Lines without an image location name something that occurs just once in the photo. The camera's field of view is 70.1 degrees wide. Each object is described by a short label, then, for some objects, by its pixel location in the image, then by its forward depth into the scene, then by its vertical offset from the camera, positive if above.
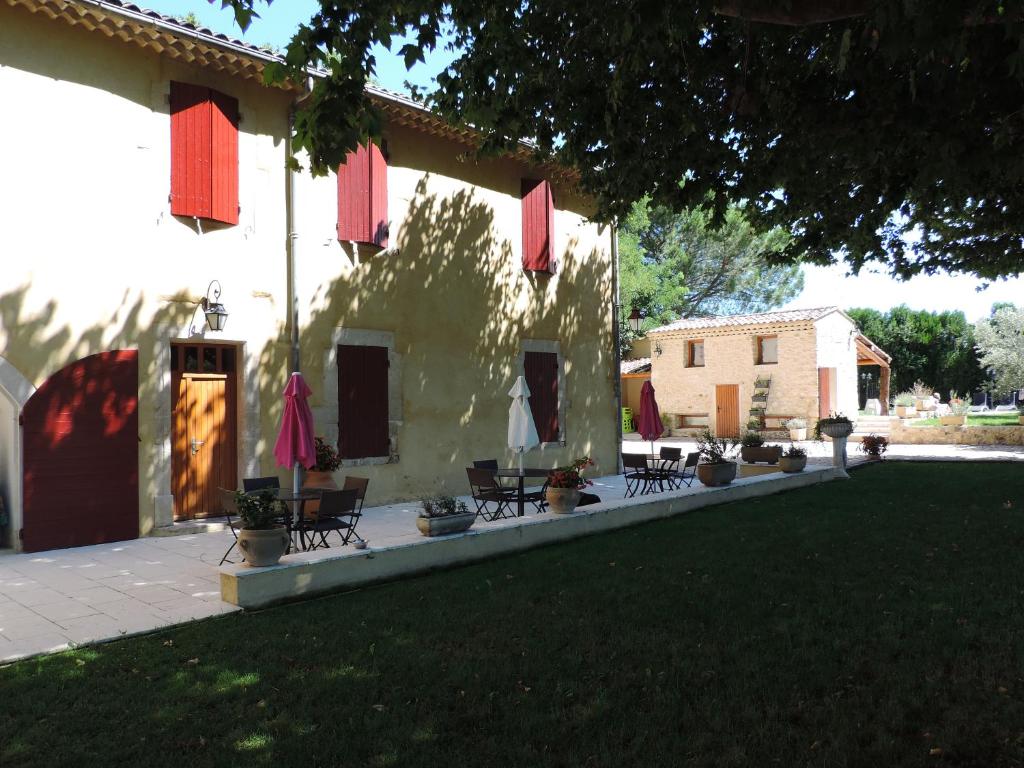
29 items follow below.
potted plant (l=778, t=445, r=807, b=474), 12.38 -0.96
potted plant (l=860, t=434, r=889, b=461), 17.00 -0.97
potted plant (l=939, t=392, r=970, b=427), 23.95 -0.44
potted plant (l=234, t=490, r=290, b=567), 5.48 -0.92
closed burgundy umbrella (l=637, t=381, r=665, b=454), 12.38 -0.23
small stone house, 25.33 +1.37
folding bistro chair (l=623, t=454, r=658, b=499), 10.52 -0.98
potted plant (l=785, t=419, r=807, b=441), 24.75 -0.82
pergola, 29.48 +1.87
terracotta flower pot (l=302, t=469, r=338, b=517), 9.55 -0.94
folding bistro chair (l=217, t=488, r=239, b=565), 6.57 -0.83
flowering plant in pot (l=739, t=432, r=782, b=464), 13.46 -0.85
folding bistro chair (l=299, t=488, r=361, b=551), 6.52 -0.95
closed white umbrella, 9.05 -0.24
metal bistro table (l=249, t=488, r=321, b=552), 6.78 -0.85
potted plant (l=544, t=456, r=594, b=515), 7.98 -0.91
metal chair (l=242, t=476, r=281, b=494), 7.46 -0.77
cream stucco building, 7.81 +1.56
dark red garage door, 7.72 -0.48
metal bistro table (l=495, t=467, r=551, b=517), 8.59 -0.82
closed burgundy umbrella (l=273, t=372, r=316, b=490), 7.30 -0.26
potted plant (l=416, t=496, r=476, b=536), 6.61 -1.00
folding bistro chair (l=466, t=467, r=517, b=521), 8.61 -1.00
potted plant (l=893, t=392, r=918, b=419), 28.58 -0.08
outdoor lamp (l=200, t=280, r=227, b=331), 8.77 +1.17
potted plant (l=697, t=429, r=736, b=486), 10.46 -0.90
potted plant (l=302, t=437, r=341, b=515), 9.57 -0.81
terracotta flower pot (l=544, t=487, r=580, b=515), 7.97 -1.02
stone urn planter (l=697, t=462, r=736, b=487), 10.45 -0.98
